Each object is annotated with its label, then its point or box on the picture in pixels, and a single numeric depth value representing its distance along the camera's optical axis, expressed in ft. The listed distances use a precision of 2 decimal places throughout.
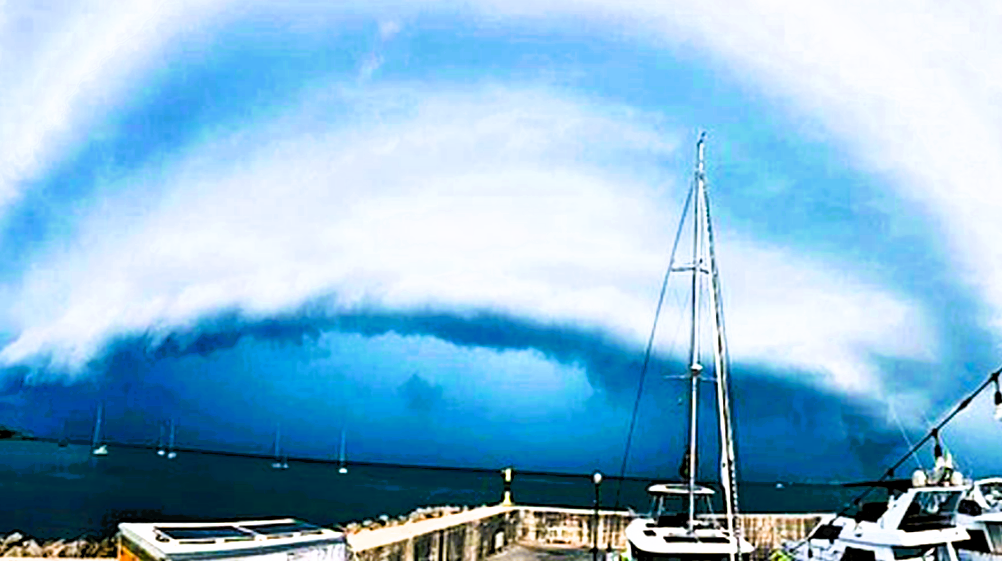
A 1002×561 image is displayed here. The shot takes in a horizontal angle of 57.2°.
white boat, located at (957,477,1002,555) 68.80
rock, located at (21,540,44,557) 81.75
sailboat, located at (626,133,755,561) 67.92
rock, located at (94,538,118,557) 79.25
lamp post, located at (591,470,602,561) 93.66
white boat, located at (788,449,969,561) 69.26
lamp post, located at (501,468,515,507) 111.75
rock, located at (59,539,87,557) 83.43
